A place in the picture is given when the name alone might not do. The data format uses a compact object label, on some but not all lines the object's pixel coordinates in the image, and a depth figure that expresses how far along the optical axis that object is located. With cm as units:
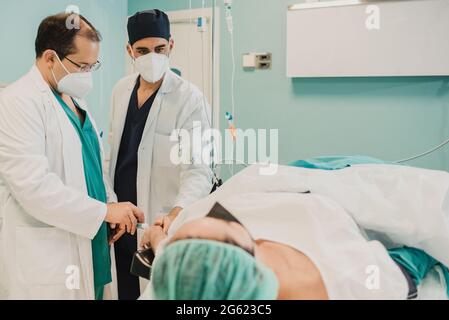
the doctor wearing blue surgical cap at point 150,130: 129
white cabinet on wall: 192
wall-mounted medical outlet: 226
